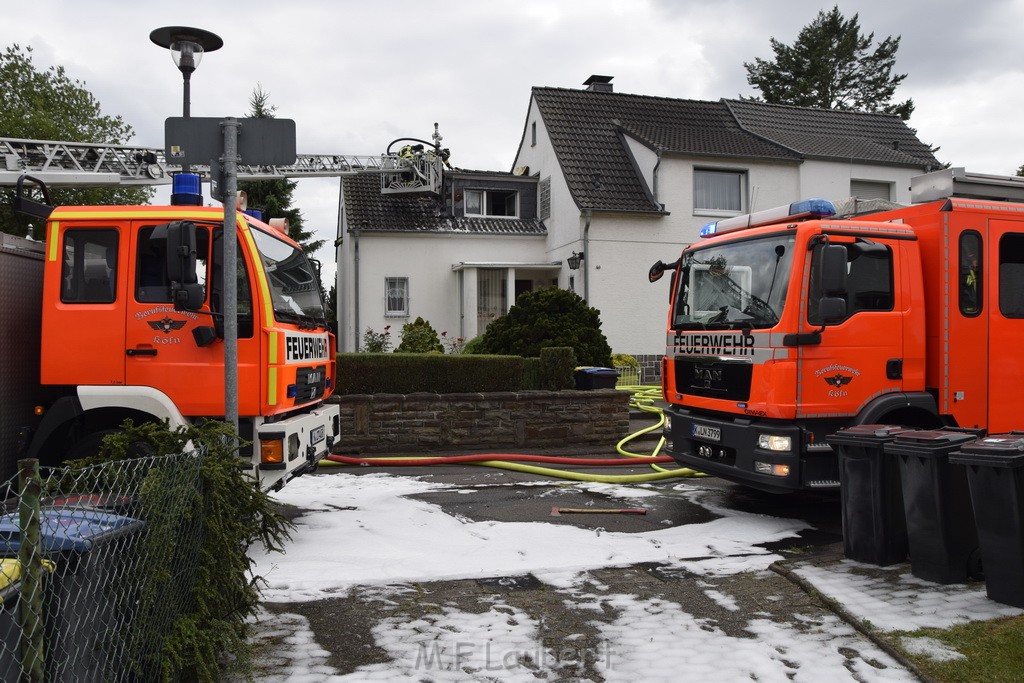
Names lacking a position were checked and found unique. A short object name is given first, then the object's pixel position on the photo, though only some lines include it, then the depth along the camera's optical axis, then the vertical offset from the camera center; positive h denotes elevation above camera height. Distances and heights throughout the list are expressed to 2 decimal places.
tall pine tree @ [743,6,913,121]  43.31 +15.17
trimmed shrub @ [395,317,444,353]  17.97 +0.12
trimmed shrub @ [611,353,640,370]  18.42 -0.31
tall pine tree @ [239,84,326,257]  32.56 +6.02
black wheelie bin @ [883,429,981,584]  5.25 -1.11
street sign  5.12 +1.33
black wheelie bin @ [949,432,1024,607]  4.76 -0.98
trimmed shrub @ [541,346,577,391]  11.80 -0.33
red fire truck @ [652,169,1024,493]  6.65 +0.10
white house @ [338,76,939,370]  21.20 +4.01
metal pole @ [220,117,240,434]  5.05 +0.49
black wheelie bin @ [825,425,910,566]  5.68 -1.09
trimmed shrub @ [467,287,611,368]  14.45 +0.35
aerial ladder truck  5.86 +0.07
